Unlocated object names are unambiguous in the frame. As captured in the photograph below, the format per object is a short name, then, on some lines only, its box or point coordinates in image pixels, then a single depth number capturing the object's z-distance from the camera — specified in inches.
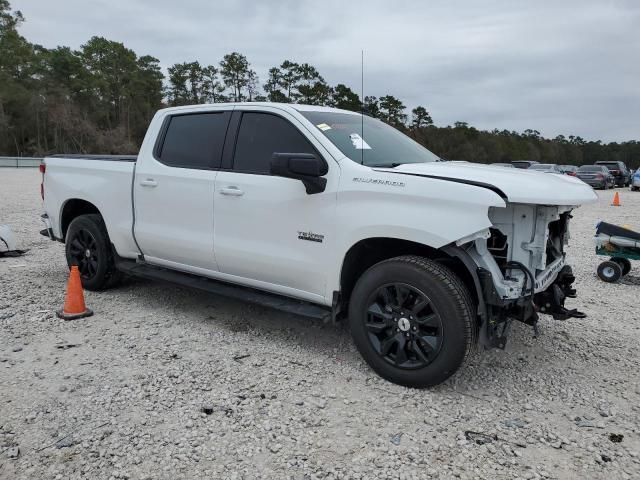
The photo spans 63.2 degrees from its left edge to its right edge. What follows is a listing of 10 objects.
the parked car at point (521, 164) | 922.7
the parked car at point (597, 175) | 1154.0
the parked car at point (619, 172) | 1318.9
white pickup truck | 133.6
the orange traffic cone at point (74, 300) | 194.2
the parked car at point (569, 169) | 1148.7
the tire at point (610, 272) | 263.1
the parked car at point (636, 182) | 1083.9
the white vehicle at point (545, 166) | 1062.3
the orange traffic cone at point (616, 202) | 722.8
